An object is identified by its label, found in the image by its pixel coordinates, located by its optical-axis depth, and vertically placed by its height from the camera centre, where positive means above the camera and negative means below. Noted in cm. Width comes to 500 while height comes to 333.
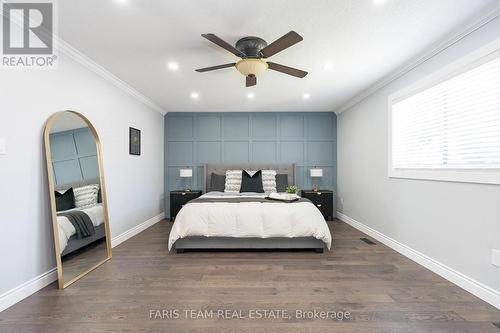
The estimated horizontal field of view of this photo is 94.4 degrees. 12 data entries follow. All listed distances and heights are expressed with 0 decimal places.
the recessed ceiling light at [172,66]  299 +133
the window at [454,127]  202 +41
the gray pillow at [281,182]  502 -35
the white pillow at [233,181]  491 -31
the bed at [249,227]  310 -82
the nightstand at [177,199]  500 -70
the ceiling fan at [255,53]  214 +114
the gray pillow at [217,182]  504 -34
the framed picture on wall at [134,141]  395 +45
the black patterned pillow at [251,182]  468 -32
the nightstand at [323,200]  505 -74
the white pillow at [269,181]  485 -31
